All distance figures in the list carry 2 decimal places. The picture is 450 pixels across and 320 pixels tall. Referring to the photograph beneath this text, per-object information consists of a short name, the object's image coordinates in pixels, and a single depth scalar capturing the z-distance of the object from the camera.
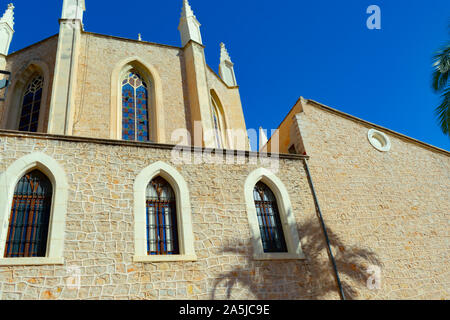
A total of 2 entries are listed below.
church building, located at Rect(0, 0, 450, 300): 6.45
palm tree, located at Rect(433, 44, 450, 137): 9.66
